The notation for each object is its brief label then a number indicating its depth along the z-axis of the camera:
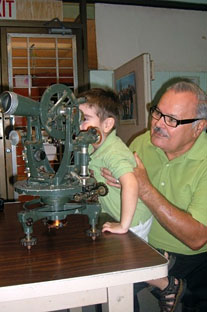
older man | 1.49
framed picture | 2.93
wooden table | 0.82
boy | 1.17
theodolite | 1.04
